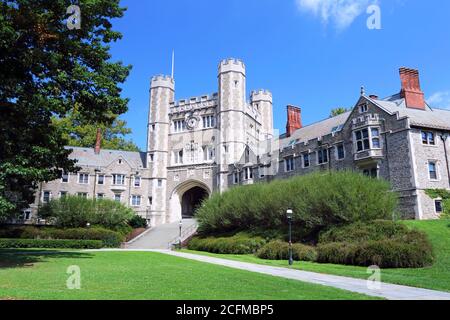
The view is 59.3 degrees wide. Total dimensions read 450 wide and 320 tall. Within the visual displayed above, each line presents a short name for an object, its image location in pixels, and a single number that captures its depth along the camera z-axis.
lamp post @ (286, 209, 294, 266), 18.55
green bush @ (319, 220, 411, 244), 18.91
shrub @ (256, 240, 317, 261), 21.03
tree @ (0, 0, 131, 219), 14.39
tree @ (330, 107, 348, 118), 55.13
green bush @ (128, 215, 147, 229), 47.97
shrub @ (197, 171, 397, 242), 21.98
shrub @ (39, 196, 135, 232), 41.97
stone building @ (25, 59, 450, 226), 33.22
